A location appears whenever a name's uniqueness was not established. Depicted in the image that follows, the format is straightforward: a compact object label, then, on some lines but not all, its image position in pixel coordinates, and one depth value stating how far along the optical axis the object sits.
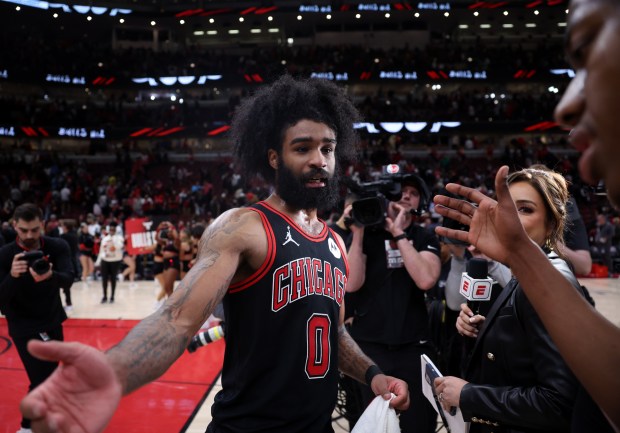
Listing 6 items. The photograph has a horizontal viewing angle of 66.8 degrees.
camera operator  3.06
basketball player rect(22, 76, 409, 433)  1.19
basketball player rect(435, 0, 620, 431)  0.70
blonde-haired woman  1.60
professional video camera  2.96
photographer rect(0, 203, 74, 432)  3.82
